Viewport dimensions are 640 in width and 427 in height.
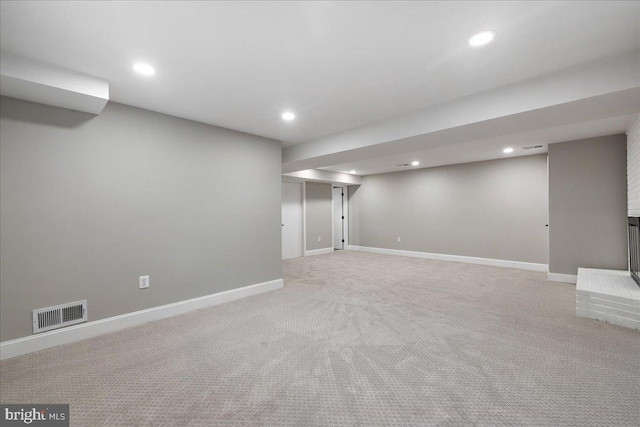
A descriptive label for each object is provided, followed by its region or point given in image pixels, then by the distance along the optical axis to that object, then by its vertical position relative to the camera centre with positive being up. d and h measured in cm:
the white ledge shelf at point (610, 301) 299 -99
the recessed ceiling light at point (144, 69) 231 +124
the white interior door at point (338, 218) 938 -14
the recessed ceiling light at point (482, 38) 192 +124
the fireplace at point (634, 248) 347 -47
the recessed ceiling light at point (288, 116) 341 +124
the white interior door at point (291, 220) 761 -16
